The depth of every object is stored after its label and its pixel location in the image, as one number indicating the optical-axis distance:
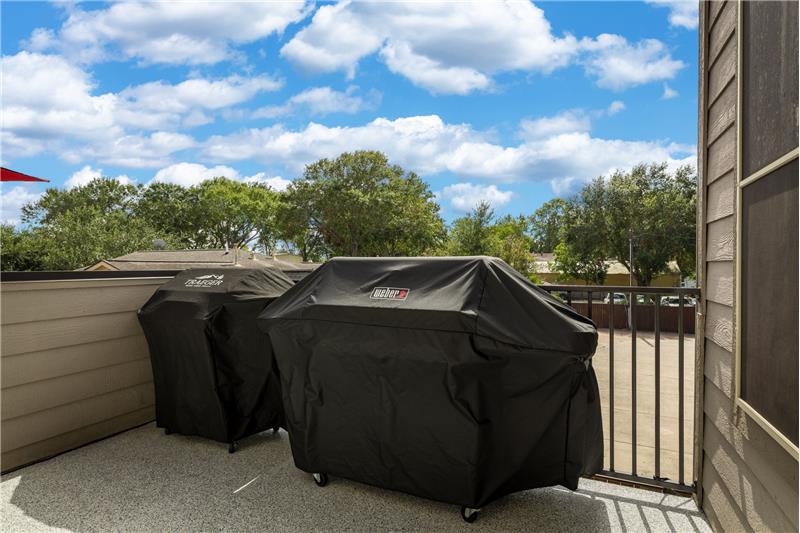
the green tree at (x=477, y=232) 22.53
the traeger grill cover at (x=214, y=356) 2.80
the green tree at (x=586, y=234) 23.30
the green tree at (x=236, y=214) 28.12
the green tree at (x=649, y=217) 22.06
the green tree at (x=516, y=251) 22.22
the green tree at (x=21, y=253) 20.31
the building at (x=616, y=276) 24.33
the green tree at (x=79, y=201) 28.20
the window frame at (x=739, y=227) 1.59
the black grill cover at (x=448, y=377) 1.89
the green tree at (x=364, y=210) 24.83
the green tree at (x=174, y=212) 27.88
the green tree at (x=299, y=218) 25.58
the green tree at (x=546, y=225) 40.55
